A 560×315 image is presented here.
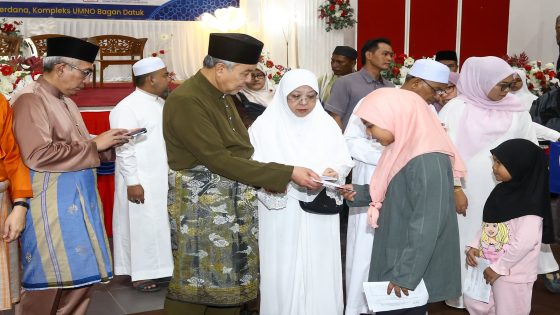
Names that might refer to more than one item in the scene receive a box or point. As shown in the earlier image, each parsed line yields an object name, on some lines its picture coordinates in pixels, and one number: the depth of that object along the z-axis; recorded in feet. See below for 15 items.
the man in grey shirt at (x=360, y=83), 15.79
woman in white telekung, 10.70
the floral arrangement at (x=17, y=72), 13.93
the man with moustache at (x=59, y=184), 8.79
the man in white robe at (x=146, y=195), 13.69
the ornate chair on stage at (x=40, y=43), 32.17
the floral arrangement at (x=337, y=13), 37.19
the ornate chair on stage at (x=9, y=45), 29.46
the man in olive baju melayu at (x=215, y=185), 8.63
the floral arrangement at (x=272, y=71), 21.27
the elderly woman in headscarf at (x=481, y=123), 12.14
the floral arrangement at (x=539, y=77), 20.33
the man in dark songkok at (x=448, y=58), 20.83
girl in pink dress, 9.47
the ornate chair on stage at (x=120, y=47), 33.88
